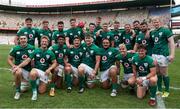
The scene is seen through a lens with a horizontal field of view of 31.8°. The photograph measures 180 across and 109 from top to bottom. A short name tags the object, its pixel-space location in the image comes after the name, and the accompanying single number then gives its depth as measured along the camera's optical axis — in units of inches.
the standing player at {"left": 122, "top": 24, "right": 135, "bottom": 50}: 330.3
